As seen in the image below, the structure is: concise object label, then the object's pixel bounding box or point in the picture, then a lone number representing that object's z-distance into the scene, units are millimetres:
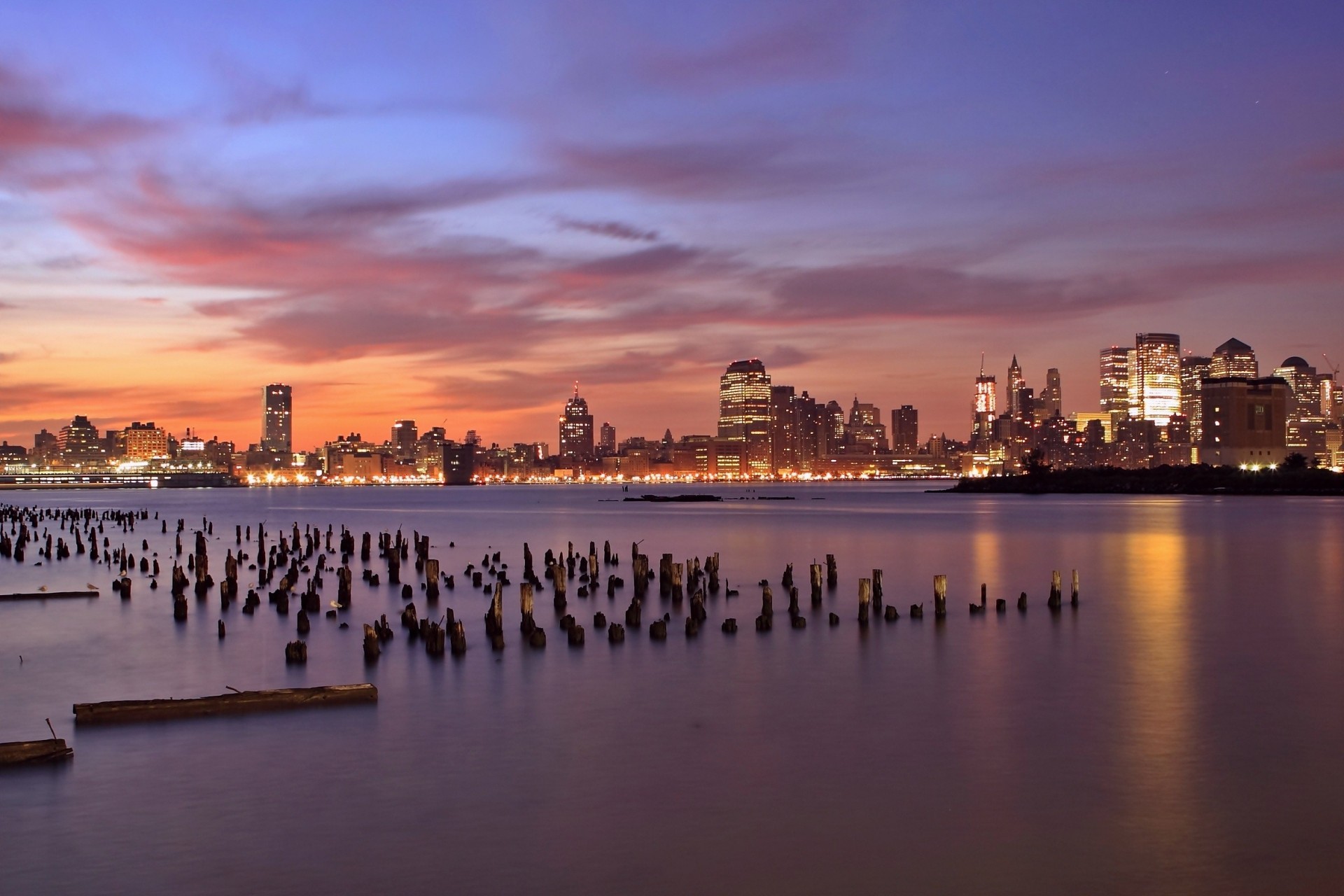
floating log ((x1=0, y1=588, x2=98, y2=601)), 38000
